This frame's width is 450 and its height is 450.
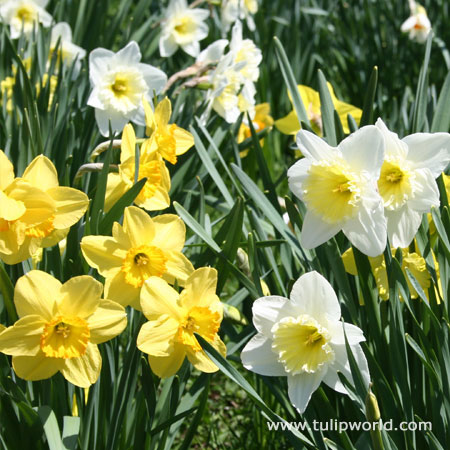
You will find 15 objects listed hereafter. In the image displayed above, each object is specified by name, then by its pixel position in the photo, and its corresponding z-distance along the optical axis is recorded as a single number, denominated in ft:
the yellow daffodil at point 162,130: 4.93
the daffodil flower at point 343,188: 4.52
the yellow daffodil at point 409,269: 4.74
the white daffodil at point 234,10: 7.63
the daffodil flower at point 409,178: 4.59
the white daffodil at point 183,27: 7.33
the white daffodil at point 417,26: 8.68
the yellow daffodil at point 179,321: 4.51
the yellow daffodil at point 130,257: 4.56
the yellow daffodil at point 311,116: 5.85
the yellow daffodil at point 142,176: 4.79
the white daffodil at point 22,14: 7.02
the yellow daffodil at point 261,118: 7.51
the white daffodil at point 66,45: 6.92
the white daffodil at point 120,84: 5.63
